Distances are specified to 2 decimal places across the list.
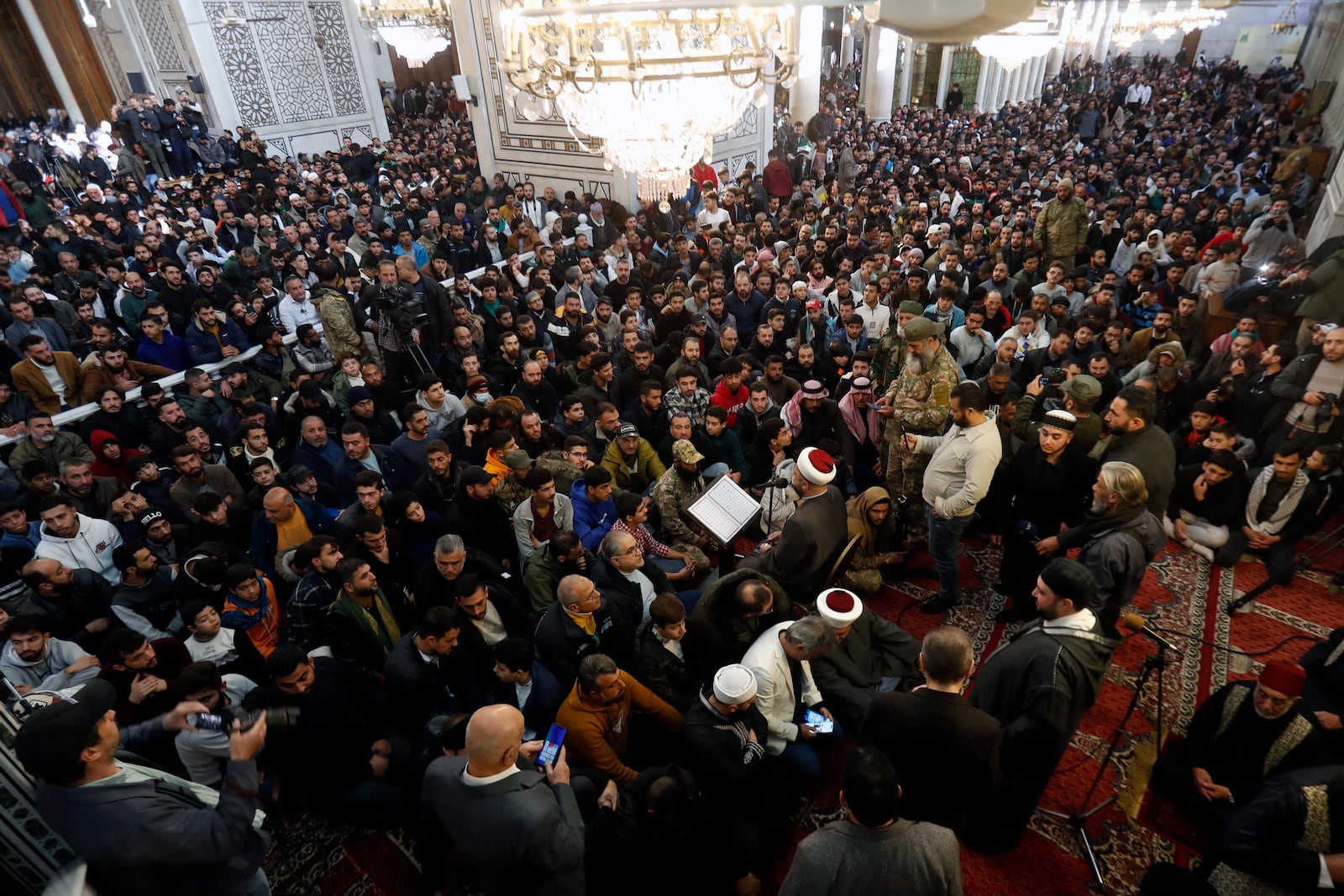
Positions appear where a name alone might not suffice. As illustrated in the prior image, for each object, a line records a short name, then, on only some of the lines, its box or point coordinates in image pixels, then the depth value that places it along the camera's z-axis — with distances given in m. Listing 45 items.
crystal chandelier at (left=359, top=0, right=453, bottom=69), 10.91
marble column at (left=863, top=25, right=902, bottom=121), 17.41
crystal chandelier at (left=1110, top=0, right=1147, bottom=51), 13.58
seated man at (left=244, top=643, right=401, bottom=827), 2.61
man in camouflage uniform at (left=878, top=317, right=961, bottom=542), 3.98
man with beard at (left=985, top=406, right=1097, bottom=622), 3.51
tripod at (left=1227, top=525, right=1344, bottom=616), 3.75
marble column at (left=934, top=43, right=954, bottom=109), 22.03
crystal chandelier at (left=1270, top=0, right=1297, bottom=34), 24.45
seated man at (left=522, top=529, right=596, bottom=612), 3.33
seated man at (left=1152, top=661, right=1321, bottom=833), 2.42
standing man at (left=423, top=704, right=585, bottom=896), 2.00
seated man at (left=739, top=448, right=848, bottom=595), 3.22
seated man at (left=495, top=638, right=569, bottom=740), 2.68
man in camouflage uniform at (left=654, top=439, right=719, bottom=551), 3.92
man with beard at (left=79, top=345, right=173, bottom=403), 5.16
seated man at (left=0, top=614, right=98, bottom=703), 2.86
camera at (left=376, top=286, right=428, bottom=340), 5.88
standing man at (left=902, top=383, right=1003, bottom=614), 3.39
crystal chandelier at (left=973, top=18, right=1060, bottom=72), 6.40
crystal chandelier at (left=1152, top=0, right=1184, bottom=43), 13.85
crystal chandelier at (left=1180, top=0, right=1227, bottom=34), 14.02
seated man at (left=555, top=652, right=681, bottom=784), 2.47
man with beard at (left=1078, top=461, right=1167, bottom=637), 2.87
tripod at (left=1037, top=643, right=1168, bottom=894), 2.53
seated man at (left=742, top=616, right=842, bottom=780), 2.60
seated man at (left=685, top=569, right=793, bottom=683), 2.79
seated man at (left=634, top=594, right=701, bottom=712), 2.80
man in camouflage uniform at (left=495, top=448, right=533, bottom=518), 3.86
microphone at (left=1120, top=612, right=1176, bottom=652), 2.39
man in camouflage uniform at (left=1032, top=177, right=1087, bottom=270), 7.25
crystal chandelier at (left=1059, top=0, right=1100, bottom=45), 11.99
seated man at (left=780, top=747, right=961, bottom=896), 1.76
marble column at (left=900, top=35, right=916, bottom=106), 21.95
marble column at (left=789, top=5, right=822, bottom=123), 14.91
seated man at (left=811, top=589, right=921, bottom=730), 2.91
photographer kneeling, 1.75
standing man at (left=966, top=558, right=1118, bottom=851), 2.30
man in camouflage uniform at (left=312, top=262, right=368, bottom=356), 6.04
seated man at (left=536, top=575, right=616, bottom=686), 2.78
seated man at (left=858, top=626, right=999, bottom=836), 2.13
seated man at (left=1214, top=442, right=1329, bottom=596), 3.79
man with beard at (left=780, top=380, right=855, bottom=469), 4.45
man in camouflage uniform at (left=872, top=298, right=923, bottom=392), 4.89
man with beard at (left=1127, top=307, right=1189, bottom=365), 5.14
